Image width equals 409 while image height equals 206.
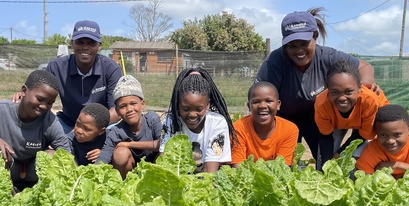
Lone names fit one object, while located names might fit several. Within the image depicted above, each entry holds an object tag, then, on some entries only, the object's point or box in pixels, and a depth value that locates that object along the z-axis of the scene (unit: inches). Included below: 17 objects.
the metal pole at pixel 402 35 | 1143.6
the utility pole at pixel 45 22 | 1691.7
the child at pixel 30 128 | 147.0
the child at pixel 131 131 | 161.6
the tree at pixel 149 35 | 1895.7
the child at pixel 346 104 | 143.1
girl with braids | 144.6
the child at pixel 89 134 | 163.8
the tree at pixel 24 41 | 1855.3
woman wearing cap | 156.4
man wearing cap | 187.8
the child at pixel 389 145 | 144.9
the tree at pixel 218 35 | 1302.9
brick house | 612.7
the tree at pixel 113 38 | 2382.8
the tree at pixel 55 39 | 1756.4
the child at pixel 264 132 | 152.9
